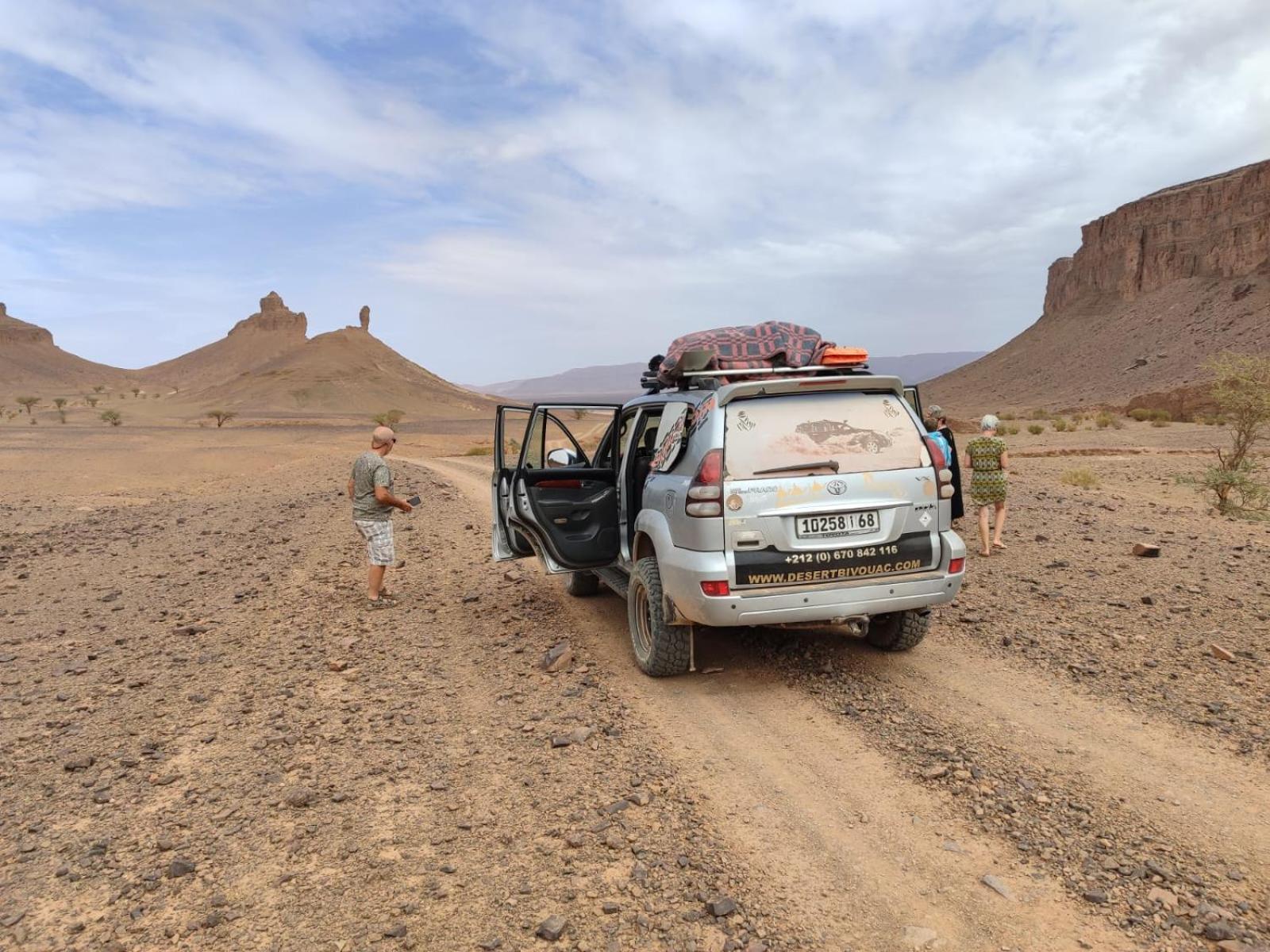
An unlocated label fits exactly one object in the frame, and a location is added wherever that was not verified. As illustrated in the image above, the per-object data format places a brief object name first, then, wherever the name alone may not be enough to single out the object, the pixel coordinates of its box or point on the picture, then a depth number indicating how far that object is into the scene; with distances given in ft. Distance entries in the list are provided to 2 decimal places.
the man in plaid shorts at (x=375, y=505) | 24.34
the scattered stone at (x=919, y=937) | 9.04
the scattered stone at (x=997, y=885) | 9.89
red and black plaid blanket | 20.49
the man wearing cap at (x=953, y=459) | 30.03
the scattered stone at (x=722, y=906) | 9.60
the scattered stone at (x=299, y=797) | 12.36
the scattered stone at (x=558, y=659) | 18.52
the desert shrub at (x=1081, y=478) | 54.13
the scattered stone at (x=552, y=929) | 9.27
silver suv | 15.52
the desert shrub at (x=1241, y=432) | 41.96
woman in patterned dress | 29.37
